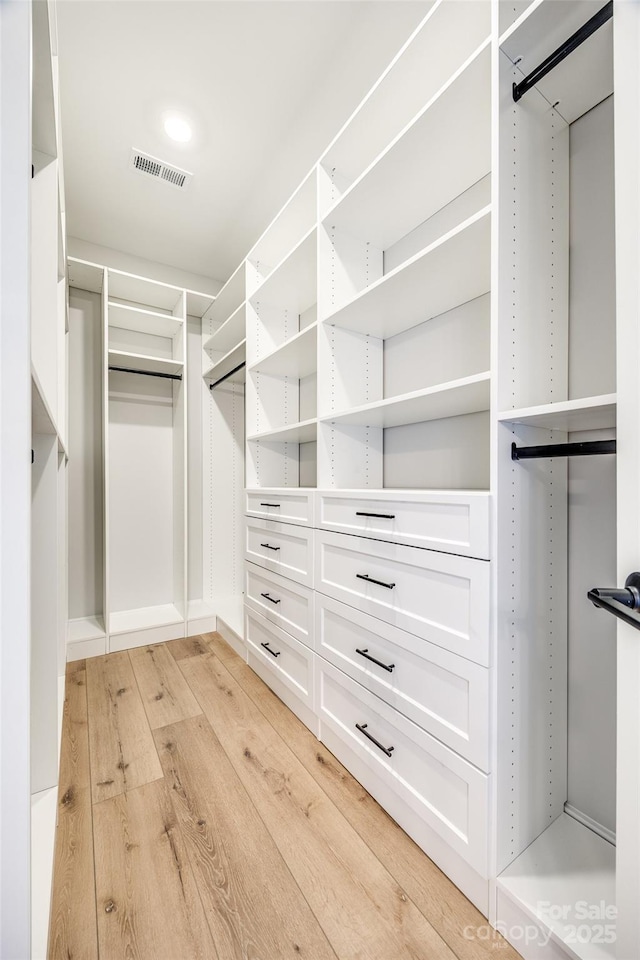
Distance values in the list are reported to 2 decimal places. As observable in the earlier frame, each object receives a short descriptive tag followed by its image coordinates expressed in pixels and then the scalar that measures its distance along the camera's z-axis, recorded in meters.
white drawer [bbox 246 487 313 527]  1.81
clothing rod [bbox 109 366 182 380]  2.85
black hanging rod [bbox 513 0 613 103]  0.86
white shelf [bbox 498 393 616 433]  0.83
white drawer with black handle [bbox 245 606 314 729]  1.79
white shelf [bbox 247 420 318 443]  1.86
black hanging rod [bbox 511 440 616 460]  0.89
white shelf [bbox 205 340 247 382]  2.63
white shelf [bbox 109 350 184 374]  2.67
